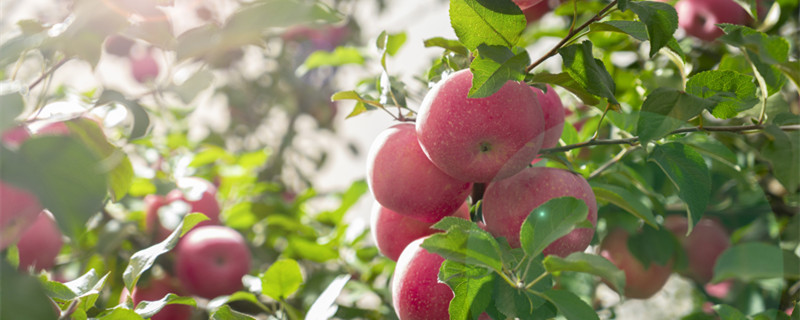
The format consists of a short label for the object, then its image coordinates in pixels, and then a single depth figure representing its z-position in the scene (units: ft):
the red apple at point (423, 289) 2.30
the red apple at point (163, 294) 4.09
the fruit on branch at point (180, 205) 4.18
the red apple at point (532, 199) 2.25
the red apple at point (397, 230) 2.64
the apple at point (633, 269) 3.87
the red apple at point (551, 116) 2.39
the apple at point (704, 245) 3.63
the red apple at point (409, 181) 2.37
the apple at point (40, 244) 3.09
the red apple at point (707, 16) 4.03
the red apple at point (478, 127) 2.14
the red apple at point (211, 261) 4.33
